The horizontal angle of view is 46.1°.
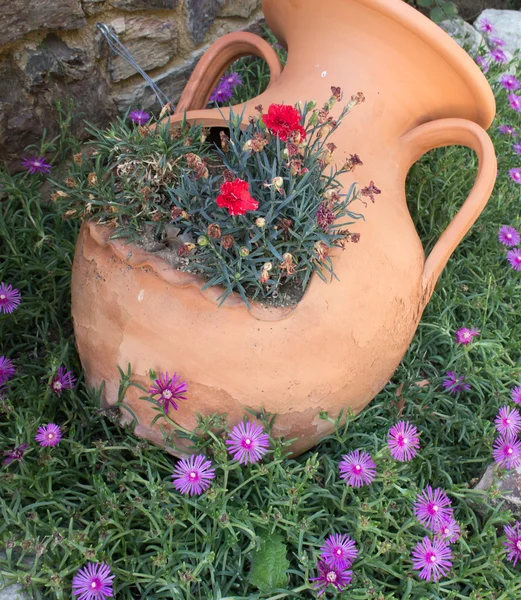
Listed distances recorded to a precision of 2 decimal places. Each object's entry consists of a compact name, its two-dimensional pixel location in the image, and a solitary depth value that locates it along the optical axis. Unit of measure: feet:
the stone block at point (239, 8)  6.31
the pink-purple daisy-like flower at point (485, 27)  7.62
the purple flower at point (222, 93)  6.15
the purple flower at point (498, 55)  7.11
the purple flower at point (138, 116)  5.17
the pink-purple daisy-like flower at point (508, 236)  5.79
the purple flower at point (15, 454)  3.66
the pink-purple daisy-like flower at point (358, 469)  3.69
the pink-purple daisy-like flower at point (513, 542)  3.92
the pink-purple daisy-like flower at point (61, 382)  3.98
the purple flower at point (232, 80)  6.27
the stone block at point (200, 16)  5.90
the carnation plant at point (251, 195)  3.50
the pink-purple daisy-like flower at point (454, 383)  4.85
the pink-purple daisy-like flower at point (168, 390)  3.52
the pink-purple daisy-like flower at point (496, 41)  7.41
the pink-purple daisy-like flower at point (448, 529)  3.69
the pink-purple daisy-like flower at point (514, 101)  6.64
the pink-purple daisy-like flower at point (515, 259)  5.63
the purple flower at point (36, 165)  4.94
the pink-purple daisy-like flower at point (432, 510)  3.73
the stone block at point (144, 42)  5.43
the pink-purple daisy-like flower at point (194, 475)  3.45
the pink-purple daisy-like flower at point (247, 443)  3.50
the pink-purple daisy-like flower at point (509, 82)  6.83
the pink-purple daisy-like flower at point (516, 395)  4.53
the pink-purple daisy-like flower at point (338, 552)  3.49
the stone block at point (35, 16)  4.49
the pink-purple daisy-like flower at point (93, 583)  3.25
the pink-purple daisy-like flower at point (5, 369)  4.11
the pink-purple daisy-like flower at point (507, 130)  6.59
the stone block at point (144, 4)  5.21
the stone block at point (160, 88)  5.81
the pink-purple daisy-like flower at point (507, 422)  4.28
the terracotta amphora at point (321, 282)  3.61
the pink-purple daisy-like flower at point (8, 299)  4.41
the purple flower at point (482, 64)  7.25
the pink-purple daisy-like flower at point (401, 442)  3.80
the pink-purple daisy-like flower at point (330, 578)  3.42
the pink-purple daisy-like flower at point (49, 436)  3.72
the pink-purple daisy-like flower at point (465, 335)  4.63
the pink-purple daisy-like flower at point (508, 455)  4.07
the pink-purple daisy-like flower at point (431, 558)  3.63
